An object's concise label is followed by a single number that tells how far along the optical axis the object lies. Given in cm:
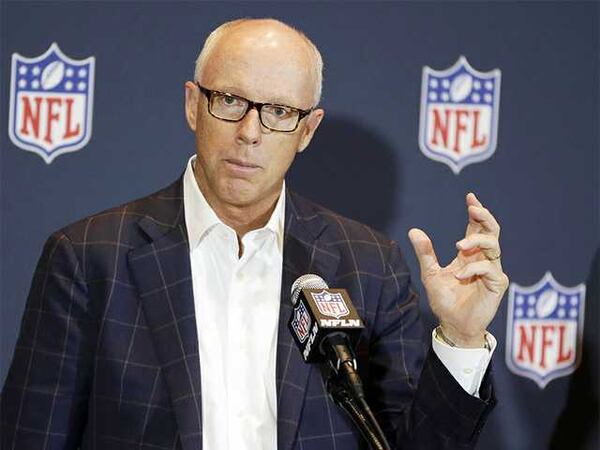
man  497
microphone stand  469
